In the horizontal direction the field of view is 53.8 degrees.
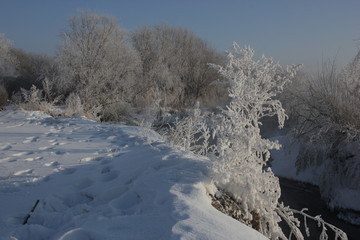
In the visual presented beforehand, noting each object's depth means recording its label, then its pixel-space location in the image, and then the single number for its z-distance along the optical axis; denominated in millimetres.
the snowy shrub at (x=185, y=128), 6686
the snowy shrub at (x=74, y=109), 10578
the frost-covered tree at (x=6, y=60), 28141
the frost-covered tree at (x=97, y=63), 19875
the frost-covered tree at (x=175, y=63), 27781
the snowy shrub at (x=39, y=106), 10422
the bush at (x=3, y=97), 14988
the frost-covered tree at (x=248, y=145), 3521
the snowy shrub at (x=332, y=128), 10976
